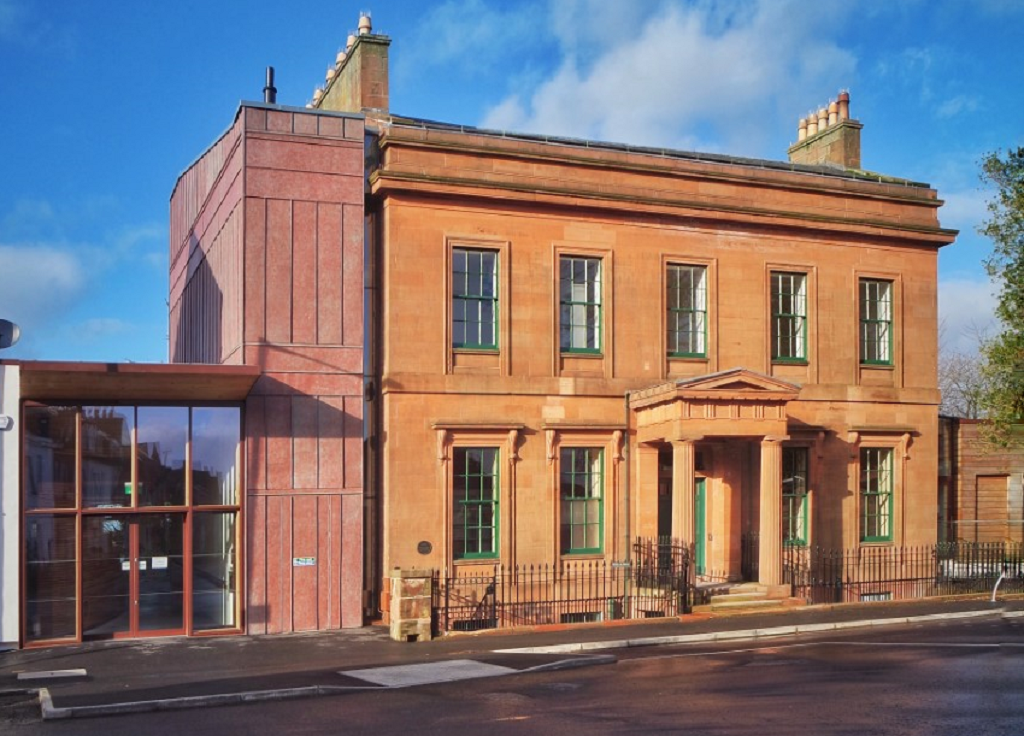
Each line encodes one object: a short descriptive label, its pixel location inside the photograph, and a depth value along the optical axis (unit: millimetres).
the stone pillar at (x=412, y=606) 19922
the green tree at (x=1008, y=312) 26953
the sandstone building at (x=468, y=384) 20641
